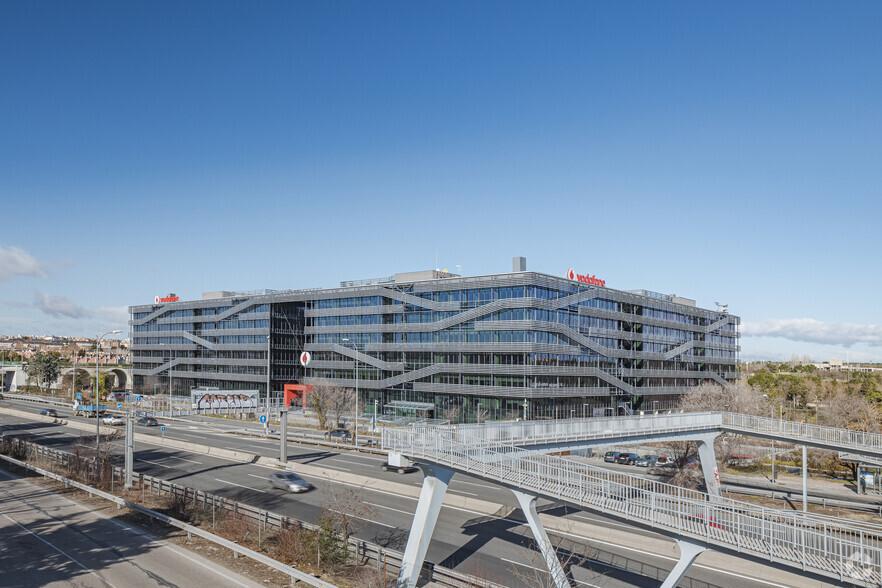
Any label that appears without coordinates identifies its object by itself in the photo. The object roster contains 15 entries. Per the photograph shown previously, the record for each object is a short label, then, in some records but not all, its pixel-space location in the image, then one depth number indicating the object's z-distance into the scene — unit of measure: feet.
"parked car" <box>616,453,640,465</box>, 193.98
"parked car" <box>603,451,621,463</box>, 198.39
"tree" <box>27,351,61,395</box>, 456.04
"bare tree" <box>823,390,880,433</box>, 199.79
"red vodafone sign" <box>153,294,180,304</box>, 420.36
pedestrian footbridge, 60.44
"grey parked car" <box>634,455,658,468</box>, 190.90
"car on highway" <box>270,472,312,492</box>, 131.54
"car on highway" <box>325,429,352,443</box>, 212.02
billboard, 154.30
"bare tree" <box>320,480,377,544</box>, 78.74
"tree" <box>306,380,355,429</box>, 248.93
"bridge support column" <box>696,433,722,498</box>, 126.52
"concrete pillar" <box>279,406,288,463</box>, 158.30
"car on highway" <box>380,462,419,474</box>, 153.54
